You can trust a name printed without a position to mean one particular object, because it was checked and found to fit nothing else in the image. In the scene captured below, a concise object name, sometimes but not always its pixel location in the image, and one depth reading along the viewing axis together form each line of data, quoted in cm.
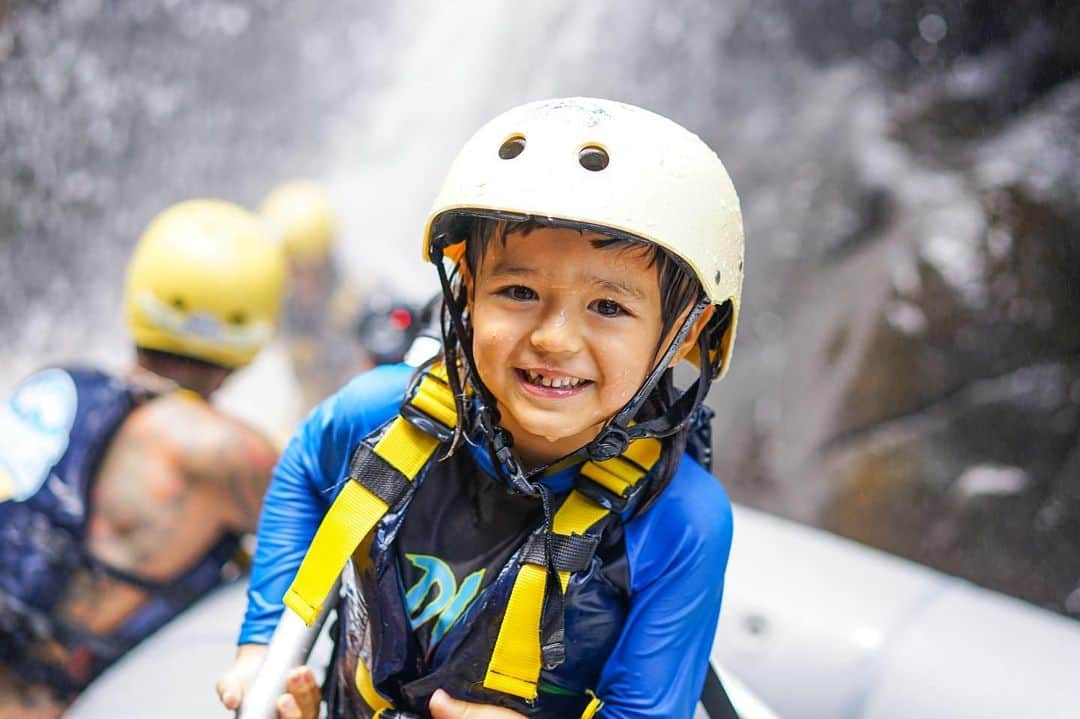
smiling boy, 118
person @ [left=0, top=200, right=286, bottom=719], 208
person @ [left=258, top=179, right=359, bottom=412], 558
